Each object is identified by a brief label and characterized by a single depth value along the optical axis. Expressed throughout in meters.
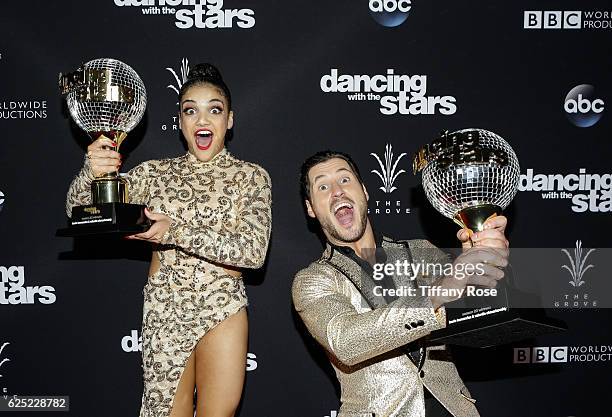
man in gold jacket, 1.63
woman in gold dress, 2.26
